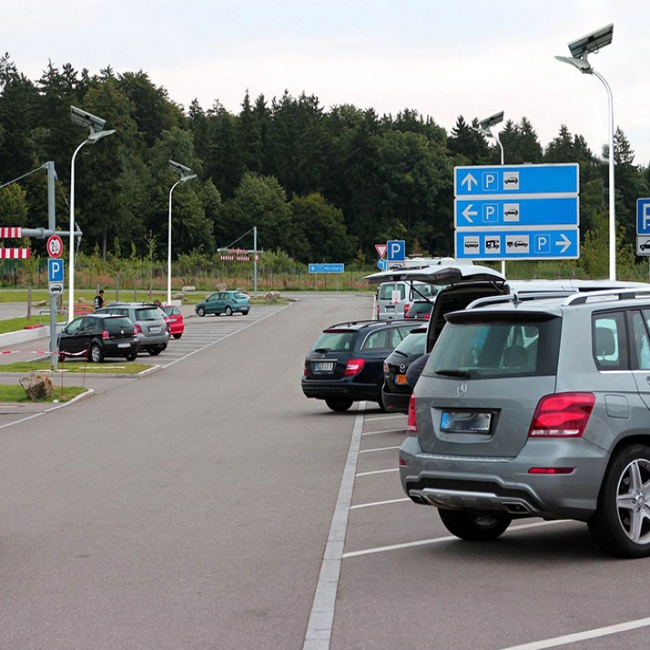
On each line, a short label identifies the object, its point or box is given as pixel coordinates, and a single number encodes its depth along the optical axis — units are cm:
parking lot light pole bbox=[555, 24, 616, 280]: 2597
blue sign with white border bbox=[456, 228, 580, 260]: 3061
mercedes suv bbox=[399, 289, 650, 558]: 805
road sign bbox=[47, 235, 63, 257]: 3406
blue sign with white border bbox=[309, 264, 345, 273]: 10512
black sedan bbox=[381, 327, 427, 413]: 1817
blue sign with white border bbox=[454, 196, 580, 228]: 3053
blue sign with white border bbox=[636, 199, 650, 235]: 2391
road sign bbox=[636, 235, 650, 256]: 2367
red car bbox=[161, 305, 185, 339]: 4912
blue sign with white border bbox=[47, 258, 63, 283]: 3175
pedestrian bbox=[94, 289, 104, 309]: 5594
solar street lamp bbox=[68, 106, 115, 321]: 4009
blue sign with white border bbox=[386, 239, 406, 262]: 3944
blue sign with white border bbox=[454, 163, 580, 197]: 3033
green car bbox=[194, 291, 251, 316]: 6881
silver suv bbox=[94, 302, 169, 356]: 4031
